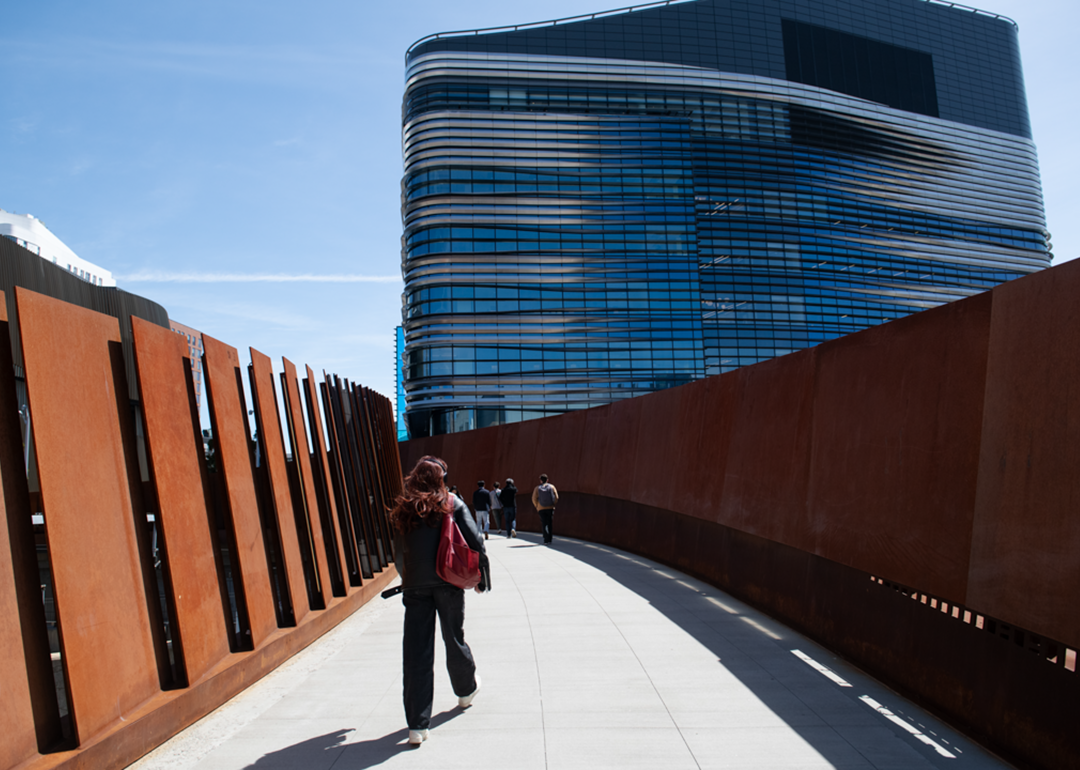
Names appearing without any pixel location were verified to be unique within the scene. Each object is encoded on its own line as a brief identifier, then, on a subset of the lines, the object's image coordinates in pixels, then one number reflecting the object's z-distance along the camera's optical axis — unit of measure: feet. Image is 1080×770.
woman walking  13.76
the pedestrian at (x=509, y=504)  56.95
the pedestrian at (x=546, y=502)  49.73
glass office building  177.58
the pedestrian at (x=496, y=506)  65.18
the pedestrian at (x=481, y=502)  53.16
